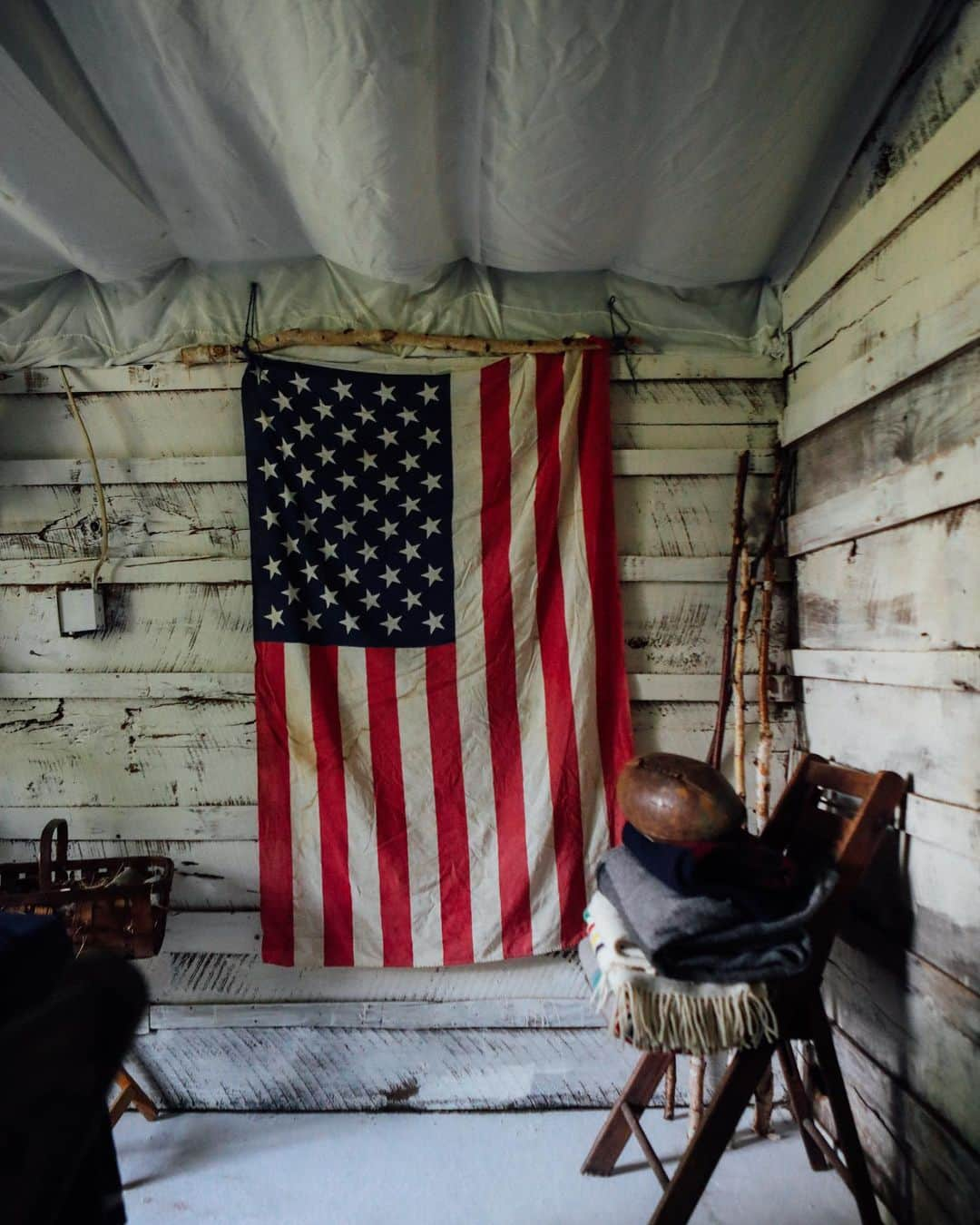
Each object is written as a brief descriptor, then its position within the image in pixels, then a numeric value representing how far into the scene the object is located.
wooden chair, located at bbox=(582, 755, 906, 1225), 1.30
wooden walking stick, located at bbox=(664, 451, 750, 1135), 1.81
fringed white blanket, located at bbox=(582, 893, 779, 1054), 1.19
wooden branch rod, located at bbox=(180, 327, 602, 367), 1.99
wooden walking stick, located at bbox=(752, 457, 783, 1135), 1.86
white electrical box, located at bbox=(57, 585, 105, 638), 1.98
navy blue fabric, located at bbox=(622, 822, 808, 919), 1.25
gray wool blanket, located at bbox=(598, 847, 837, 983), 1.19
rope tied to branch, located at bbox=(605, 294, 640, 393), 2.03
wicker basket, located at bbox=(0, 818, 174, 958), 1.64
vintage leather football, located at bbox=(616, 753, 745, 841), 1.31
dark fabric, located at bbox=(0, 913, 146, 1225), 0.61
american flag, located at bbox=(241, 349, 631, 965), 1.92
